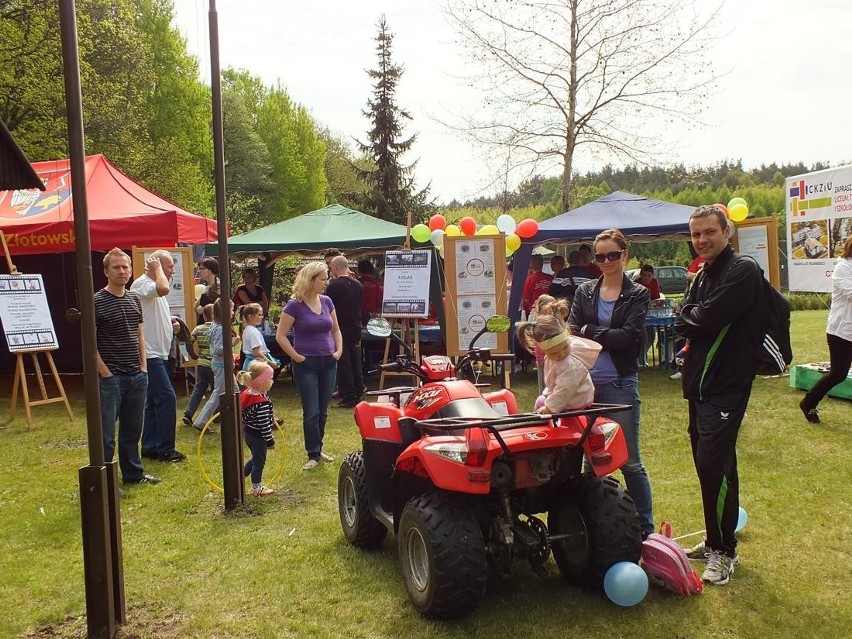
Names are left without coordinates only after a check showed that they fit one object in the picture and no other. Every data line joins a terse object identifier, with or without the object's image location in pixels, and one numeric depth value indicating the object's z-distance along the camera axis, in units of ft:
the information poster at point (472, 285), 30.25
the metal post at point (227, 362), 14.43
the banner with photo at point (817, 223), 39.42
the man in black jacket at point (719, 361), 10.39
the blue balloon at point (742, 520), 12.80
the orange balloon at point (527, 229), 32.34
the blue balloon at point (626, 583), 9.91
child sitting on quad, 9.75
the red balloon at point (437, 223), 34.76
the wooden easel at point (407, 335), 30.76
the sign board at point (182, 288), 29.96
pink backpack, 10.46
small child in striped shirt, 15.79
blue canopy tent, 33.58
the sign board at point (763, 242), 31.55
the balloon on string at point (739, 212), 33.01
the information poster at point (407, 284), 30.96
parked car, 94.12
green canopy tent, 36.42
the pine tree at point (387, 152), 91.86
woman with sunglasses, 11.53
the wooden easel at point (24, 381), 25.30
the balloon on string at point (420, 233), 33.01
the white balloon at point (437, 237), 32.71
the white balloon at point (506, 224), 32.37
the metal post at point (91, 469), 9.14
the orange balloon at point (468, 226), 32.37
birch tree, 48.29
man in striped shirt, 16.70
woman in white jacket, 20.15
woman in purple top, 18.31
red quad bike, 9.42
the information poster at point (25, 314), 25.62
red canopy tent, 28.58
